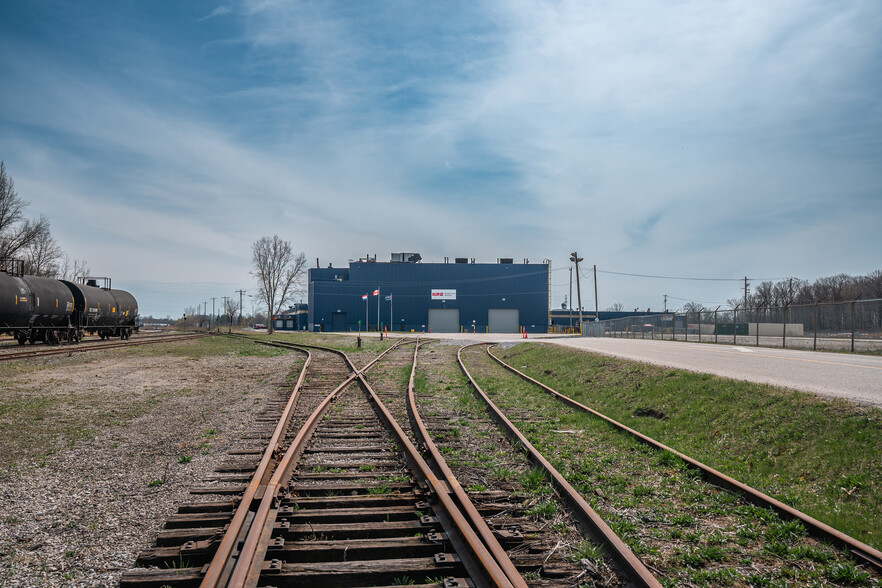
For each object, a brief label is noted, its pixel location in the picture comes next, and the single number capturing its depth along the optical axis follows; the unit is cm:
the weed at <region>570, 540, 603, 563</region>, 395
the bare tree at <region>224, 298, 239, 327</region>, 13534
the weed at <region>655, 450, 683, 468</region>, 667
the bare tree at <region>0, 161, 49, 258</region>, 4431
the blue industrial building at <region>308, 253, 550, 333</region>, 7662
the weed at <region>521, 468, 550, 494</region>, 544
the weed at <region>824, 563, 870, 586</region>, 373
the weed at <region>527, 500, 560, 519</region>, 480
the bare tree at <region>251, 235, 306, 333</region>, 7425
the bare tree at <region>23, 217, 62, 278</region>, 5631
